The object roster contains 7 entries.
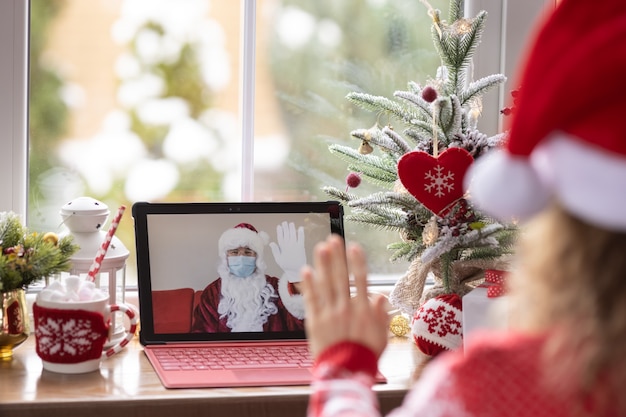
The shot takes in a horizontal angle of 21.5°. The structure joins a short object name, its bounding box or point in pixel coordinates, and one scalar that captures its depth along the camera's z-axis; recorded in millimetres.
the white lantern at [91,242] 2334
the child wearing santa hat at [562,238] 1274
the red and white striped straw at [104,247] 2267
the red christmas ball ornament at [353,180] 2399
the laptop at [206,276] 2312
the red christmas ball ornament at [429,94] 2336
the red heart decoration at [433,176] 2276
